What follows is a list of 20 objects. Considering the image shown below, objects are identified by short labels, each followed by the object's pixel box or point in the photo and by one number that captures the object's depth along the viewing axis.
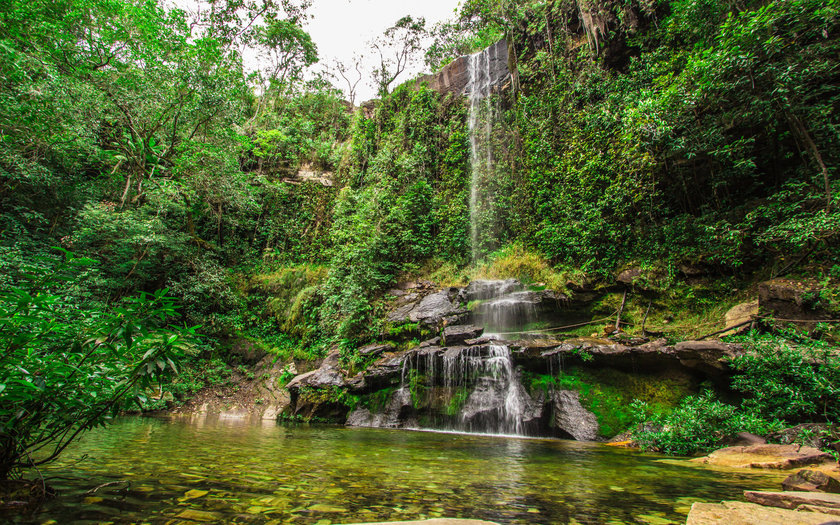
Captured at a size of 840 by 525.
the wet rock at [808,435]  3.92
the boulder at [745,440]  4.35
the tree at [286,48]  21.11
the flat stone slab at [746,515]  1.75
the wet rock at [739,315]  6.21
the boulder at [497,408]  6.92
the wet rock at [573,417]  6.16
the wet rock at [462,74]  15.71
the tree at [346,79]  24.62
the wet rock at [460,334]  8.65
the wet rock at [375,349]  9.45
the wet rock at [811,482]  2.56
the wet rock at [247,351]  12.12
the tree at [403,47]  20.48
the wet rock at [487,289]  10.46
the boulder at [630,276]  8.46
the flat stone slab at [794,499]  2.04
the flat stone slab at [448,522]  1.53
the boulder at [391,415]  7.91
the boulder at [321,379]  8.73
